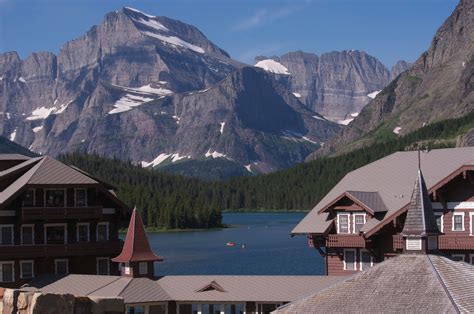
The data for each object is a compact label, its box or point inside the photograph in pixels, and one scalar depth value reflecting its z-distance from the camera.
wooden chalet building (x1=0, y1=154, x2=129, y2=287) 65.62
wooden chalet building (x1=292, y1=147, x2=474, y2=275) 56.03
